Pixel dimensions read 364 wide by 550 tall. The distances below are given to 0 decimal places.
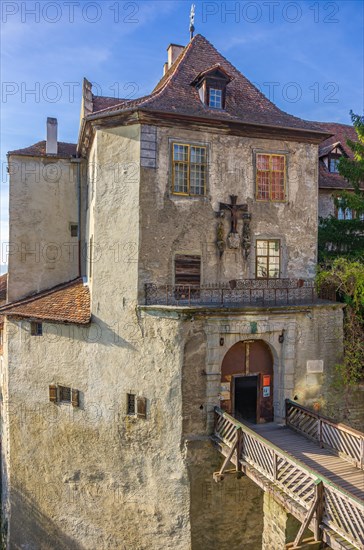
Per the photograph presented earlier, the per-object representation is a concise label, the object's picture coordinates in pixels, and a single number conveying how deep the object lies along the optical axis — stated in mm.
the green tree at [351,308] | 15578
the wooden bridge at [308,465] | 9039
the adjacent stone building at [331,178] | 20359
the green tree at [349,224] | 17391
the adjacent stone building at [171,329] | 14117
